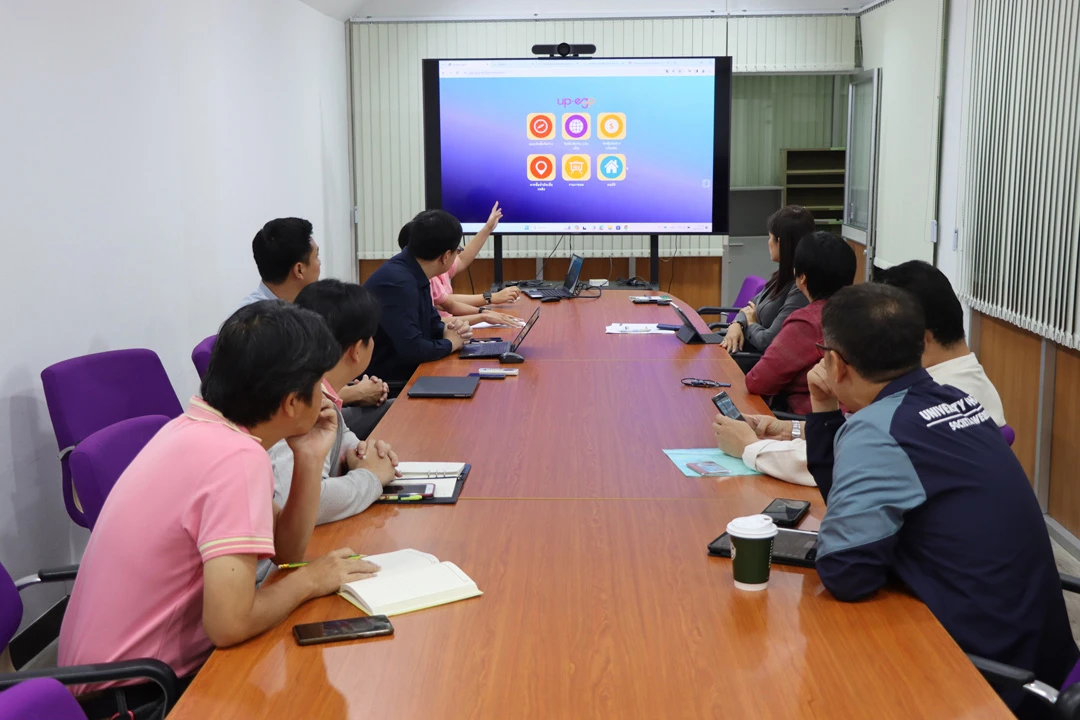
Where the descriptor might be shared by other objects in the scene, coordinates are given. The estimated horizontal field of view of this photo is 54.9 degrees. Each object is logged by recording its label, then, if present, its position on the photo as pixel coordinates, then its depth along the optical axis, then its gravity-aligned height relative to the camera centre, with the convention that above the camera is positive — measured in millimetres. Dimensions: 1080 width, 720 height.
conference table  1524 -742
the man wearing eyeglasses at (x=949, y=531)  1839 -617
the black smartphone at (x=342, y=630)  1711 -731
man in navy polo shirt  4238 -491
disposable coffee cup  1839 -650
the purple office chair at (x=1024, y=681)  1655 -811
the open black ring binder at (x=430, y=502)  2424 -728
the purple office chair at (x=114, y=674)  1689 -781
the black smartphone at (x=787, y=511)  2240 -710
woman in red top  3588 -496
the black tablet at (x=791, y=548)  2010 -714
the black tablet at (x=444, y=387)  3518 -686
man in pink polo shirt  1682 -546
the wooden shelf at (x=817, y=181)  8516 +11
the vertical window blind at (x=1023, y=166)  4090 +61
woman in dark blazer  4461 -469
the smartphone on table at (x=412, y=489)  2469 -719
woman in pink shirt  5027 -615
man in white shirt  2566 -474
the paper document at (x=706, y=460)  2639 -718
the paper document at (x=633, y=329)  4871 -677
